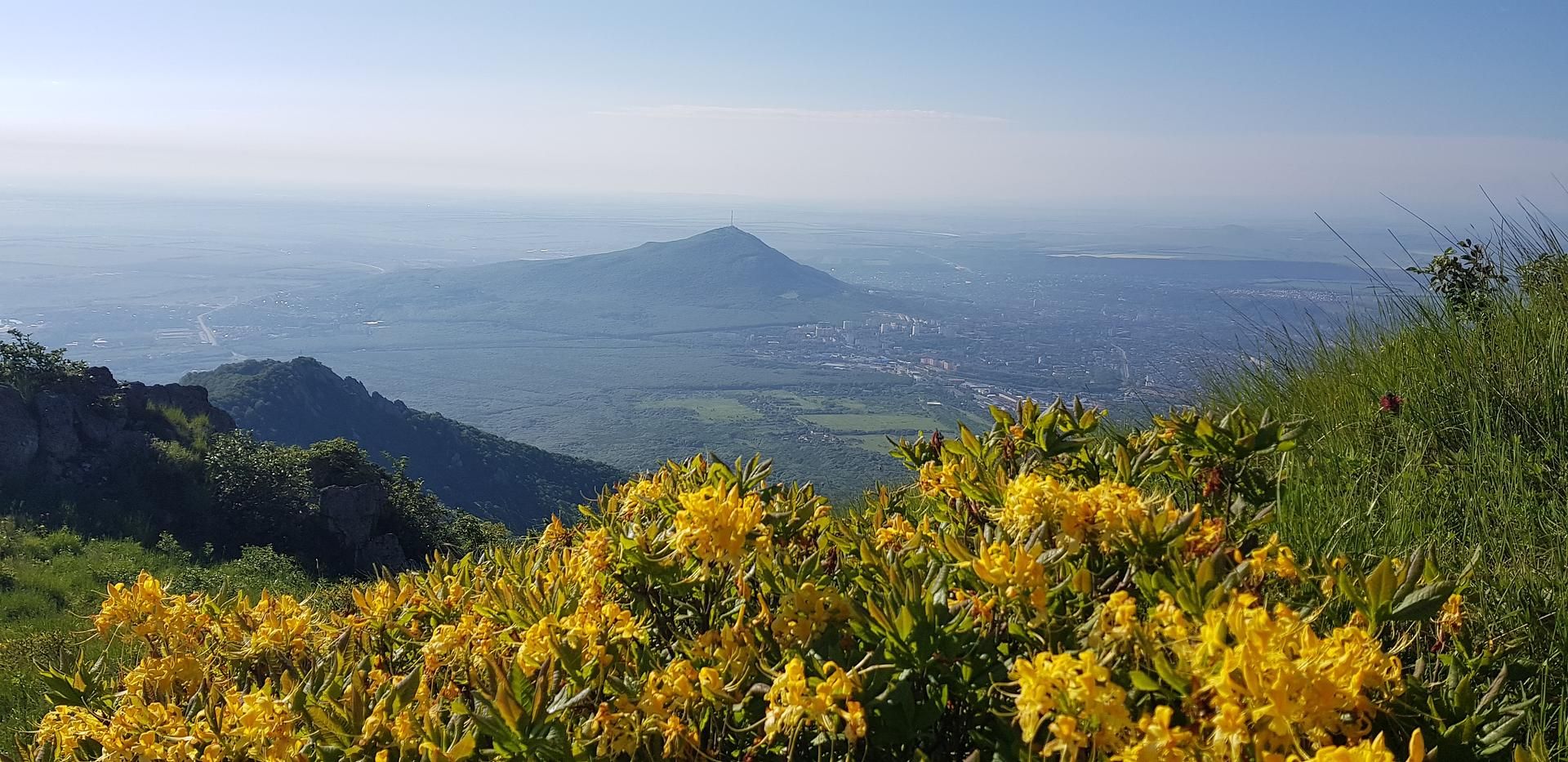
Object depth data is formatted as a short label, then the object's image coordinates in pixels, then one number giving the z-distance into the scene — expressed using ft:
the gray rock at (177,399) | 45.27
